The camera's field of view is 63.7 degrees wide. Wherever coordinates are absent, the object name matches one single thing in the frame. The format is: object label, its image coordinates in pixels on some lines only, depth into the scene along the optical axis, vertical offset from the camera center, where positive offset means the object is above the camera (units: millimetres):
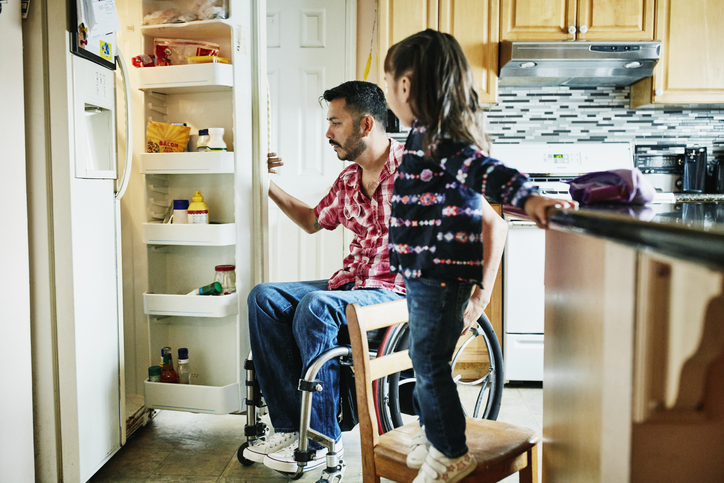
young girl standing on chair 1077 -64
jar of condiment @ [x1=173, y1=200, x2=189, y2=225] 2133 -73
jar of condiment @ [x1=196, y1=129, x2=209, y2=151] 2082 +181
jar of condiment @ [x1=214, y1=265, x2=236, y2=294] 2127 -318
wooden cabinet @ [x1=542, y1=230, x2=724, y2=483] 637 -228
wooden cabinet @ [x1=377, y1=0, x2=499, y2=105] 2877 +832
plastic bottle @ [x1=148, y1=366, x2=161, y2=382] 2170 -680
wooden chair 1098 -489
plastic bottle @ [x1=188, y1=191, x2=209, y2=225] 2088 -72
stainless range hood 2756 +628
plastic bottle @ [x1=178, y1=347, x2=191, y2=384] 2158 -666
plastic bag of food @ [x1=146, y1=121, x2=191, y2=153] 2113 +192
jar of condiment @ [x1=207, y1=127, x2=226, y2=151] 2072 +181
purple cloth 991 +4
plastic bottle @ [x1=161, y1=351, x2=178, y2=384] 2173 -675
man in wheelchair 1724 -324
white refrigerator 1645 -134
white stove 2758 -522
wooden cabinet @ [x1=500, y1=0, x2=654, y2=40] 2846 +840
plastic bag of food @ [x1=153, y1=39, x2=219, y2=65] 2098 +509
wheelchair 1521 -574
